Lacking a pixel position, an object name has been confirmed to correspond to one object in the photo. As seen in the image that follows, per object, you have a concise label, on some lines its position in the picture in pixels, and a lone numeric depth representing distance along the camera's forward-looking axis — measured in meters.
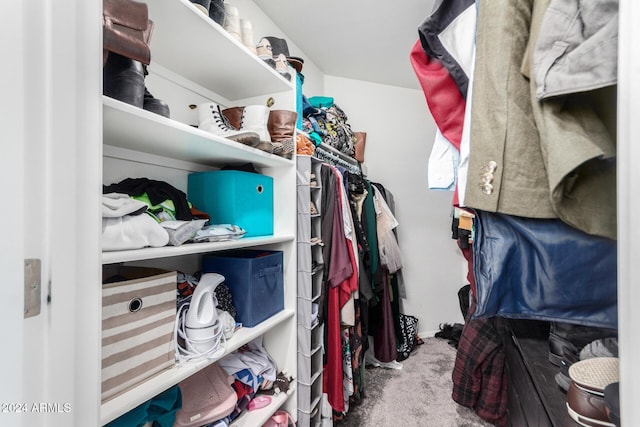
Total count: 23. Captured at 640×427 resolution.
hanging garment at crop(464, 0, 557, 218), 0.46
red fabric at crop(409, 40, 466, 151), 0.65
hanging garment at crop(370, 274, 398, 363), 2.24
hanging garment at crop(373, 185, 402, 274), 2.29
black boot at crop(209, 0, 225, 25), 0.98
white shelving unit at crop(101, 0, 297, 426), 0.75
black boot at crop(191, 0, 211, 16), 0.89
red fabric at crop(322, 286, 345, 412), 1.59
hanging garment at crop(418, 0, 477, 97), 0.58
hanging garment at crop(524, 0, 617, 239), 0.36
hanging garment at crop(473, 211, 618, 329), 0.46
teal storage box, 1.13
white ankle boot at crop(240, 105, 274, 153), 1.14
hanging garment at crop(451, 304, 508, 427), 1.67
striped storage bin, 0.69
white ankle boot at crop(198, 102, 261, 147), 1.02
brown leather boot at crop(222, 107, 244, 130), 1.19
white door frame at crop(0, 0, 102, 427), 0.40
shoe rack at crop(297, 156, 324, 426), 1.39
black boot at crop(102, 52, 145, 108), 0.68
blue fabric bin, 1.15
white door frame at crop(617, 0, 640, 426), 0.30
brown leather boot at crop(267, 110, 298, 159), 1.27
